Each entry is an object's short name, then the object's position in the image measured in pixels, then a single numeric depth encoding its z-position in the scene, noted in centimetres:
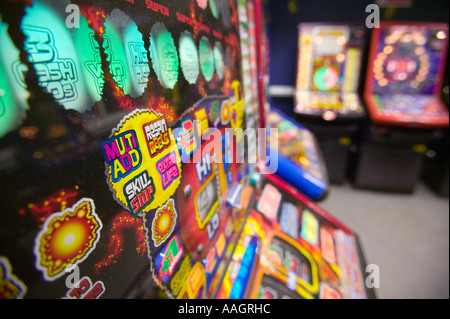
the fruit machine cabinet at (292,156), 147
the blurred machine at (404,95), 263
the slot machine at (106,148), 33
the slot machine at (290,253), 99
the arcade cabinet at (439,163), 297
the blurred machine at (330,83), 279
